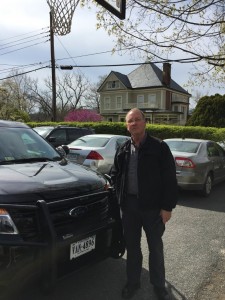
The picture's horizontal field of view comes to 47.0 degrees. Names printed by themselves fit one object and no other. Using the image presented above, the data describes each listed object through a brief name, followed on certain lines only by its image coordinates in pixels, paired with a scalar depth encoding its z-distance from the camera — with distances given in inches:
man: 96.1
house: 1484.1
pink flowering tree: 1516.7
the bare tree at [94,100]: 2074.9
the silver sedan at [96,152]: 260.0
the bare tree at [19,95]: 1710.4
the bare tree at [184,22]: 169.5
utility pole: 747.9
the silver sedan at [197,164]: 240.5
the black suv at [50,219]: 82.4
